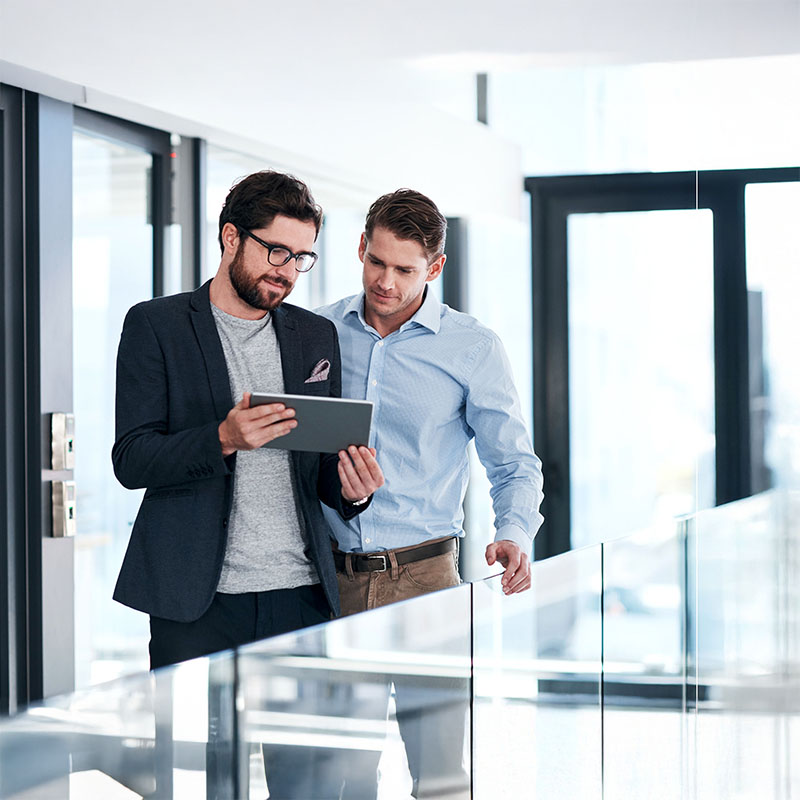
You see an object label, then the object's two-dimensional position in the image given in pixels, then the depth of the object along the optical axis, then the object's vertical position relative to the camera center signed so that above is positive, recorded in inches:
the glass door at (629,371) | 220.1 +6.2
